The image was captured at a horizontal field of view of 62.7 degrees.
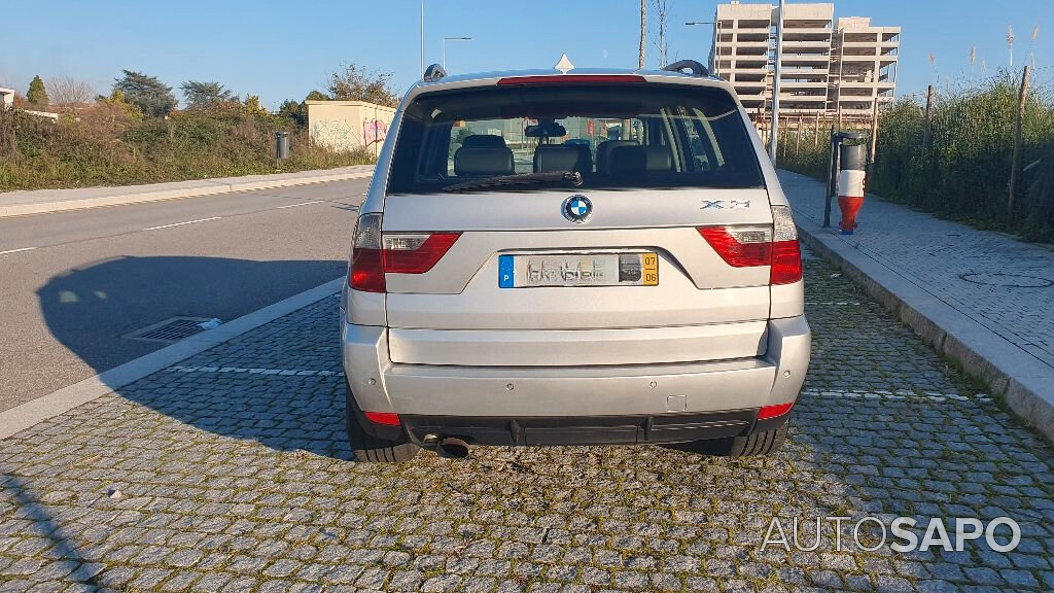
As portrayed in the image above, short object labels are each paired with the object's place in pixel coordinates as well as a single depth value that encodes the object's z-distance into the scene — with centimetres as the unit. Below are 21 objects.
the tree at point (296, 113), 4759
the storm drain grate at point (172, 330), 664
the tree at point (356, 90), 5994
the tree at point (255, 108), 4469
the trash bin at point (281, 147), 3797
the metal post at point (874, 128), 1736
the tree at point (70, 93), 4106
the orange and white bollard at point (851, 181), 1090
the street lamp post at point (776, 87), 2422
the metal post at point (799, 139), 2934
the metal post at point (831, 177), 1218
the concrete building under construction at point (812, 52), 11062
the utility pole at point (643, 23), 3381
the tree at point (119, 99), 5910
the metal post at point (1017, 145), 1095
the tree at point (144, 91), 7338
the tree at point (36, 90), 6308
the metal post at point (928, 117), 1477
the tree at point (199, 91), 8144
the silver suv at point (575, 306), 327
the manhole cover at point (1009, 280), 771
